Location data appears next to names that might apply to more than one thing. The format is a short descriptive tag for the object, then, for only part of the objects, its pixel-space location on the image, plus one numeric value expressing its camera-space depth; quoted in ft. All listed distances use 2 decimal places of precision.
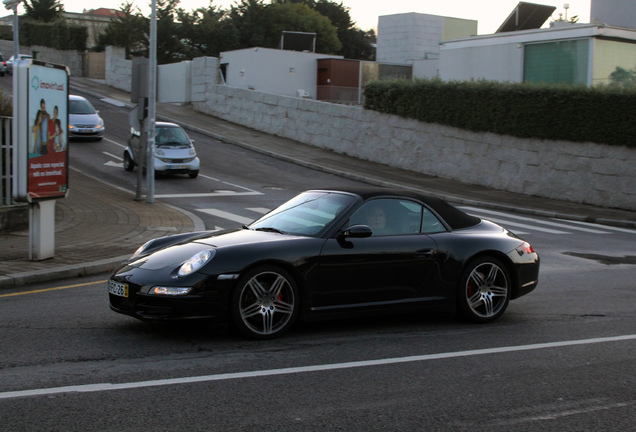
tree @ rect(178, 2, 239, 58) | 222.89
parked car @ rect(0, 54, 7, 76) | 160.24
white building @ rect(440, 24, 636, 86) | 95.09
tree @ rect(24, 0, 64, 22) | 237.45
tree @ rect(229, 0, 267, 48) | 245.45
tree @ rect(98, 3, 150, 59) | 198.80
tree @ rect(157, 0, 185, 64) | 211.82
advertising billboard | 32.42
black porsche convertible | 20.34
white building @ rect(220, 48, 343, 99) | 154.20
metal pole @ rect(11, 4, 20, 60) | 88.72
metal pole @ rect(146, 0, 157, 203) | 59.16
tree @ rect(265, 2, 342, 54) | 262.47
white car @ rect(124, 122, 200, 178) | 77.00
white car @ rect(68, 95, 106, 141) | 98.27
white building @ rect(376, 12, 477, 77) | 206.39
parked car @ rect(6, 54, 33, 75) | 163.02
